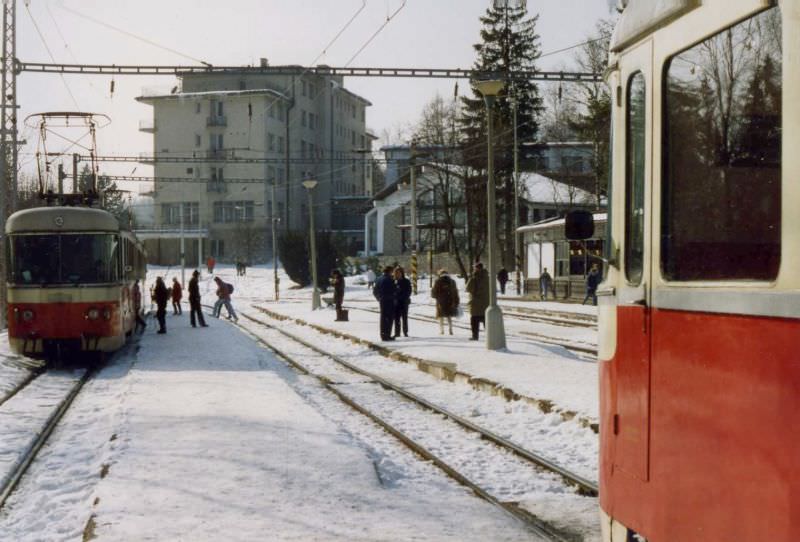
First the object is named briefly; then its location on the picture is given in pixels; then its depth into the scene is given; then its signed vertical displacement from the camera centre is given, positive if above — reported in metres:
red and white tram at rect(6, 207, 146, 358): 20.08 -0.39
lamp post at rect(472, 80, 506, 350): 19.97 -0.91
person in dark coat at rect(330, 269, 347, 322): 32.22 -0.84
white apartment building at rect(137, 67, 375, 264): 92.00 +8.46
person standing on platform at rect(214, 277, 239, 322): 35.03 -1.07
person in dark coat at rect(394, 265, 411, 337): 24.09 -0.87
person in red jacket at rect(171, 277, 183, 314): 38.58 -1.18
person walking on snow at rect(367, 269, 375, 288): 63.54 -1.09
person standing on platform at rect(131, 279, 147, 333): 26.88 -1.07
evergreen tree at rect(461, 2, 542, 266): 70.00 +10.65
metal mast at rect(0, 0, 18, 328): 27.31 +3.65
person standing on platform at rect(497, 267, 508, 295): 54.12 -1.05
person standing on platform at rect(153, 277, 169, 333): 28.67 -1.05
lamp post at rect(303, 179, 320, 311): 38.31 -0.12
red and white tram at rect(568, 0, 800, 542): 3.50 -0.08
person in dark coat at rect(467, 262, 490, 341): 22.28 -0.71
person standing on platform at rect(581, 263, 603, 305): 39.81 -0.83
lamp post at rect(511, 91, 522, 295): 49.38 +0.69
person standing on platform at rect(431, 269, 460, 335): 24.17 -0.84
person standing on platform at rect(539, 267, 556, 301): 46.66 -1.13
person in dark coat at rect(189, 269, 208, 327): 31.45 -1.14
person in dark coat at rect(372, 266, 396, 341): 23.36 -0.84
